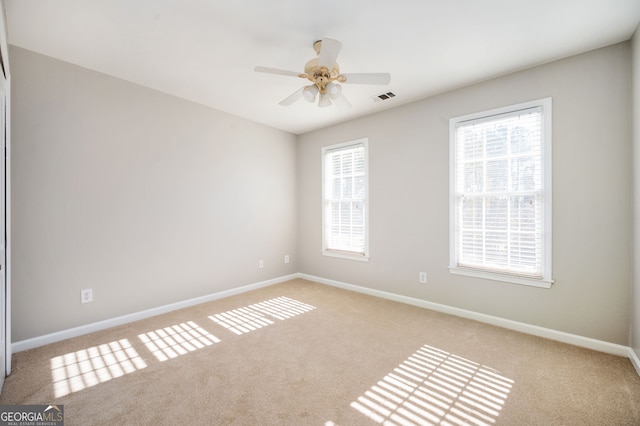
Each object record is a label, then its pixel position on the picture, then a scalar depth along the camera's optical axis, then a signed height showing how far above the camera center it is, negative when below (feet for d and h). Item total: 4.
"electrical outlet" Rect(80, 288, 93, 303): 8.95 -2.63
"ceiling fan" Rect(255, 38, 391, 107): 6.86 +3.59
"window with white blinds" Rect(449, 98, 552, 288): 8.76 +0.64
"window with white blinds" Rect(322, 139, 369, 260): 13.55 +0.62
